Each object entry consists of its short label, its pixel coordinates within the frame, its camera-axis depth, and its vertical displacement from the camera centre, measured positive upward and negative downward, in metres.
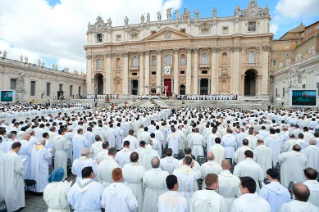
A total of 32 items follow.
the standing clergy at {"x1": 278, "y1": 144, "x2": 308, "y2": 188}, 6.45 -2.05
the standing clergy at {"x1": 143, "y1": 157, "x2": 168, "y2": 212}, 4.48 -1.85
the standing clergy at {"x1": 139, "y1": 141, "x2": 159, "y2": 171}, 6.68 -1.81
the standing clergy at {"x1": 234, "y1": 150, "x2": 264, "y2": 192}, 5.14 -1.73
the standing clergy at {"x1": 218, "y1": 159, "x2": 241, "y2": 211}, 4.23 -1.76
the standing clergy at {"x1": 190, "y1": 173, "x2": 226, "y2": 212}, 3.35 -1.64
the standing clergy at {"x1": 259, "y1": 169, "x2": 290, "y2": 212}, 3.99 -1.81
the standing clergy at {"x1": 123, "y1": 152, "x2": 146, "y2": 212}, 4.82 -1.78
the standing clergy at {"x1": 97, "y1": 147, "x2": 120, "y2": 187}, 5.14 -1.77
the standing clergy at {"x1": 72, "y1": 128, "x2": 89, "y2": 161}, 8.68 -1.79
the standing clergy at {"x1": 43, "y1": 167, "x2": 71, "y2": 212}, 3.71 -1.69
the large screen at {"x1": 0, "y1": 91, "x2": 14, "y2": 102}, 30.02 +0.77
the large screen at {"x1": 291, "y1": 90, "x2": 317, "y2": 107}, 21.67 +0.50
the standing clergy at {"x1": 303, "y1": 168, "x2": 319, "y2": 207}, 4.08 -1.70
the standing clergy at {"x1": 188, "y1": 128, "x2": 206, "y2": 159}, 9.20 -1.92
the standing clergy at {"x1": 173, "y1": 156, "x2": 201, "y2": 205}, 4.50 -1.70
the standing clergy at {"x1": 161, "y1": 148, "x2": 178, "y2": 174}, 5.52 -1.70
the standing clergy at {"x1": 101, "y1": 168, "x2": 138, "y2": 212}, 3.70 -1.79
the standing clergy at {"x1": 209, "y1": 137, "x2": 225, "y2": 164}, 7.38 -1.77
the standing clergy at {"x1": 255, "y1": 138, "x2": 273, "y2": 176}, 7.25 -1.92
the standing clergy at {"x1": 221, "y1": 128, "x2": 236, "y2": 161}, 8.75 -1.82
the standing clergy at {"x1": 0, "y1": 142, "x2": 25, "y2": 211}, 5.42 -2.06
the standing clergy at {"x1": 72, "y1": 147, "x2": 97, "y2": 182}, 5.37 -1.64
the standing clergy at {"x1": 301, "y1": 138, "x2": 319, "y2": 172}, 6.97 -1.79
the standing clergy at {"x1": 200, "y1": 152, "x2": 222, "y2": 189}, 5.10 -1.65
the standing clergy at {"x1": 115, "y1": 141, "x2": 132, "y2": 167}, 6.25 -1.71
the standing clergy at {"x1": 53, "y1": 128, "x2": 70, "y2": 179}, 7.73 -1.85
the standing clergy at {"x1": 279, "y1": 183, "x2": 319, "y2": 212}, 3.06 -1.54
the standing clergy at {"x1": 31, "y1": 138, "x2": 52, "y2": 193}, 6.61 -2.14
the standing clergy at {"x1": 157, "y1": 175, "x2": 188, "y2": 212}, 3.49 -1.73
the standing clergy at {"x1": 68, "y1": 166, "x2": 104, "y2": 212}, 3.71 -1.73
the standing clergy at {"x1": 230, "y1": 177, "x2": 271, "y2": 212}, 3.20 -1.60
